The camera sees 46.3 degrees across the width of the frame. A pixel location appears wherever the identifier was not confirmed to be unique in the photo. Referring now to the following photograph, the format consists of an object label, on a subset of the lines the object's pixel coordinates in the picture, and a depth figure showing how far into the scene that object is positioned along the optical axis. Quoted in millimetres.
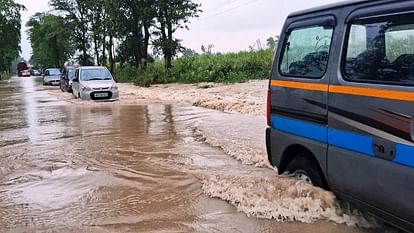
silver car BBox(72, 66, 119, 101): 21750
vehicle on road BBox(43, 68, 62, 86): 45875
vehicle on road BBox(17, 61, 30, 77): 98856
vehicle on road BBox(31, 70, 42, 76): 107788
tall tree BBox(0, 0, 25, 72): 58625
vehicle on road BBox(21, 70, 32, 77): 94250
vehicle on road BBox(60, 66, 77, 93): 31352
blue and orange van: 3506
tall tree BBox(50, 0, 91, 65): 60156
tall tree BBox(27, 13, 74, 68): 61312
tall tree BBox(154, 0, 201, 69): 36000
